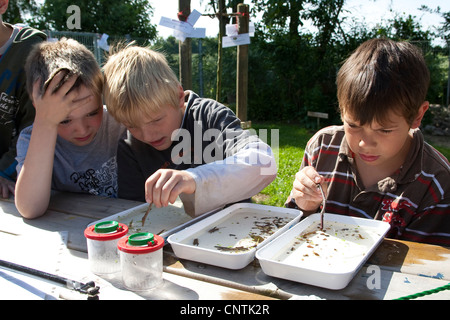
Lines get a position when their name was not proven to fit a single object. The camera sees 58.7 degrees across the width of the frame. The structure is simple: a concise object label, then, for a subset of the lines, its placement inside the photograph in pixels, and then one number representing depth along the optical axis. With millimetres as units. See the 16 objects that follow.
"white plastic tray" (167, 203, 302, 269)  1005
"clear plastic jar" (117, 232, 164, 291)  905
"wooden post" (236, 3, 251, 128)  4469
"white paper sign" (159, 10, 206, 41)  3416
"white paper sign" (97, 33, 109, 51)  5811
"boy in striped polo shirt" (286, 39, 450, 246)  1310
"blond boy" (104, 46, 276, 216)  1336
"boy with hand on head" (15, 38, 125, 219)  1557
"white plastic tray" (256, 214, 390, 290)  885
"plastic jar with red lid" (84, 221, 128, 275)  993
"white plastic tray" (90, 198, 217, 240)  1275
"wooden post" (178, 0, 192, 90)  3709
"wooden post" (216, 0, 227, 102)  4020
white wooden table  886
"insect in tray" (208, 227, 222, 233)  1210
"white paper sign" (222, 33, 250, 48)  4145
